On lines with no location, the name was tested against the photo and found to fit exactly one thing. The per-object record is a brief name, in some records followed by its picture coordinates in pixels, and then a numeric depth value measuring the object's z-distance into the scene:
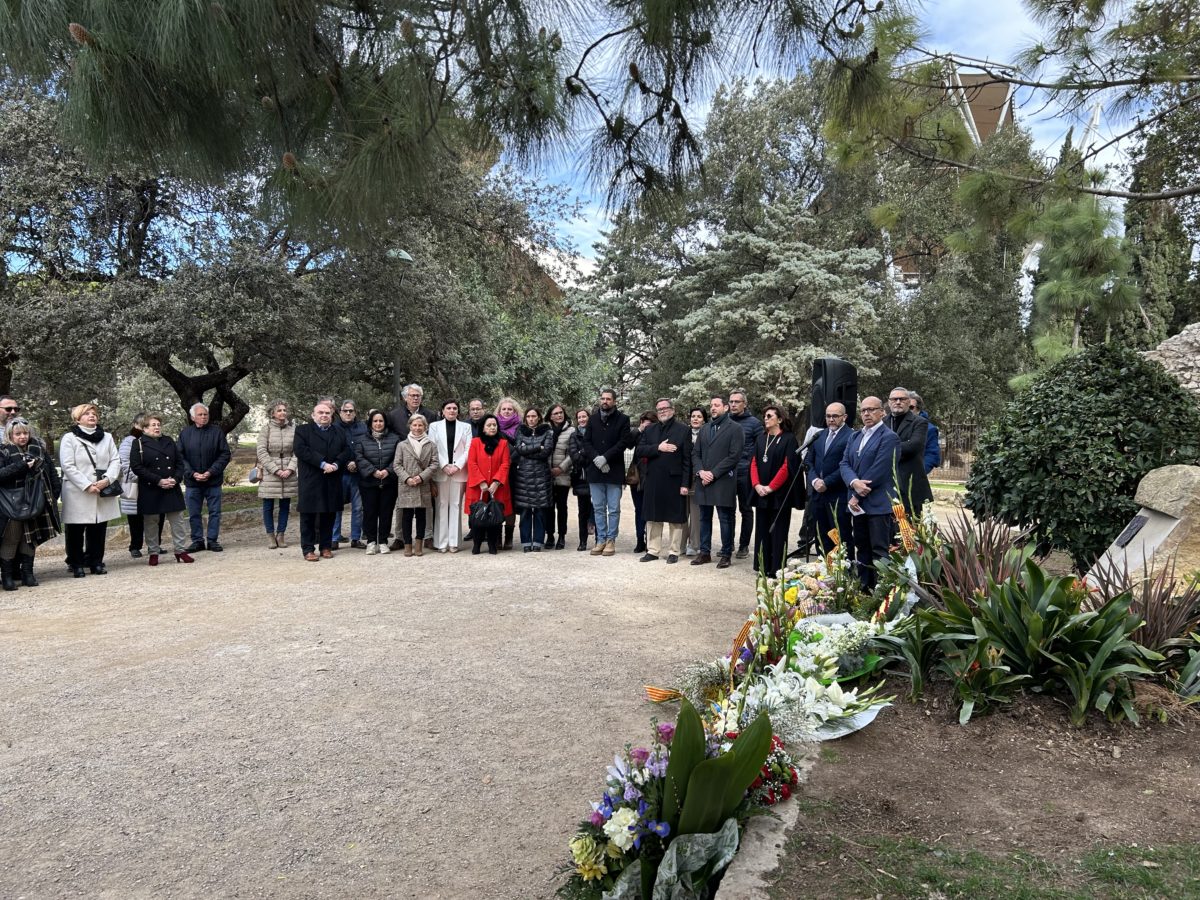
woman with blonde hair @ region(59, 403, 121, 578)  7.84
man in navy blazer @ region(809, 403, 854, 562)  7.23
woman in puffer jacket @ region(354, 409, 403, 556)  9.20
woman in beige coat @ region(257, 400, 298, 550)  9.68
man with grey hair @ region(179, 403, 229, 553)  9.31
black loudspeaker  8.09
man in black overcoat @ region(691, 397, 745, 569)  8.46
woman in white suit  9.31
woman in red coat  9.14
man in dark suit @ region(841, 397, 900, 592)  6.40
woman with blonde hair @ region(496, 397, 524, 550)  9.66
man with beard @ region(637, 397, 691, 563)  8.86
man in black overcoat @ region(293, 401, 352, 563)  8.88
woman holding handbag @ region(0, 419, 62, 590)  7.18
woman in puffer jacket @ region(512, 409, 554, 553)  9.22
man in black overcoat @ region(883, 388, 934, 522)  7.06
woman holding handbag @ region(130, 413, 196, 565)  8.61
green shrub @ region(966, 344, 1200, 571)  5.97
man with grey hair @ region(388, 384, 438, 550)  9.45
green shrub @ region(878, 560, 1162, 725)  3.28
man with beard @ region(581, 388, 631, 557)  9.16
